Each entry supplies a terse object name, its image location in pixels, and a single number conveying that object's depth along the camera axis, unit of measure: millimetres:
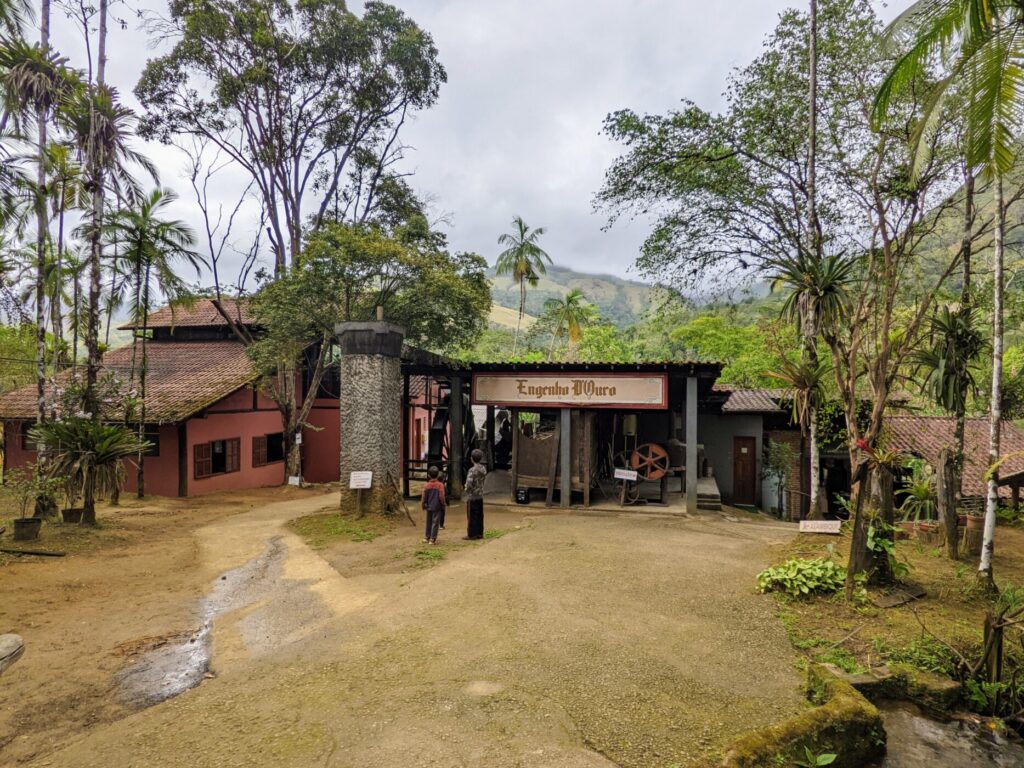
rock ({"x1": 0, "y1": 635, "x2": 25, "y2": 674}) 3721
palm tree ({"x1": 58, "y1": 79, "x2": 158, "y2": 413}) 11875
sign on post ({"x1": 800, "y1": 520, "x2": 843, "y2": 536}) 8234
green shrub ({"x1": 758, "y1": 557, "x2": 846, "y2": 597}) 6996
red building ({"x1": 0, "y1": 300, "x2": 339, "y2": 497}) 16812
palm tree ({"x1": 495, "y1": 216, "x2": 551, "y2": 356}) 37062
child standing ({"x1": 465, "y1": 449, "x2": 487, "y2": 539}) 10055
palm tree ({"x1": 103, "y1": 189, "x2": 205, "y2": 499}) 13930
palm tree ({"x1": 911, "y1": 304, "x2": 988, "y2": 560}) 8875
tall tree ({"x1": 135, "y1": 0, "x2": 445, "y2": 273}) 16703
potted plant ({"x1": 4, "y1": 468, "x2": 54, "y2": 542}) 9844
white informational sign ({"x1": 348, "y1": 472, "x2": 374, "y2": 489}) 11422
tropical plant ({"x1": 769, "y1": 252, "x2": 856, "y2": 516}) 8250
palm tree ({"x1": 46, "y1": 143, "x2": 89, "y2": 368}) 12633
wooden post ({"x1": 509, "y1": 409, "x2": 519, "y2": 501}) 14078
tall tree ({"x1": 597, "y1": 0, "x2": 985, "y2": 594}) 8766
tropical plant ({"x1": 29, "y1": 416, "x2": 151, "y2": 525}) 10719
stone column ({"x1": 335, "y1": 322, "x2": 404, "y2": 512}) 11711
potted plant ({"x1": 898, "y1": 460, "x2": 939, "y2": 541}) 9625
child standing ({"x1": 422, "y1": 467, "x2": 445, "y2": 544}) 9680
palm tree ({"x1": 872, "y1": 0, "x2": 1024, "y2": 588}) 5160
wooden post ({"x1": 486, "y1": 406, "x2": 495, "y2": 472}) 17903
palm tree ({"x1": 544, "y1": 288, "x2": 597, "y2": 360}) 36375
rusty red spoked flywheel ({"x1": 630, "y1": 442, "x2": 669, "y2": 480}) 13602
